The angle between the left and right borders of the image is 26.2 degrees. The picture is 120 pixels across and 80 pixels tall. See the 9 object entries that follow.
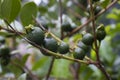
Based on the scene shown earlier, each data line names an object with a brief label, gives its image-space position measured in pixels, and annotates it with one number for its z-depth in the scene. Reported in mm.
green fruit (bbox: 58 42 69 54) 384
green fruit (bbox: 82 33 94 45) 386
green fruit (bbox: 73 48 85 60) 381
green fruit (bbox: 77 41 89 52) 393
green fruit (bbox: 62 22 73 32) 505
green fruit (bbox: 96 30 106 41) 389
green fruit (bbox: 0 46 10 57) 515
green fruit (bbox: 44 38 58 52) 377
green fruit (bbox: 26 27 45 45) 358
